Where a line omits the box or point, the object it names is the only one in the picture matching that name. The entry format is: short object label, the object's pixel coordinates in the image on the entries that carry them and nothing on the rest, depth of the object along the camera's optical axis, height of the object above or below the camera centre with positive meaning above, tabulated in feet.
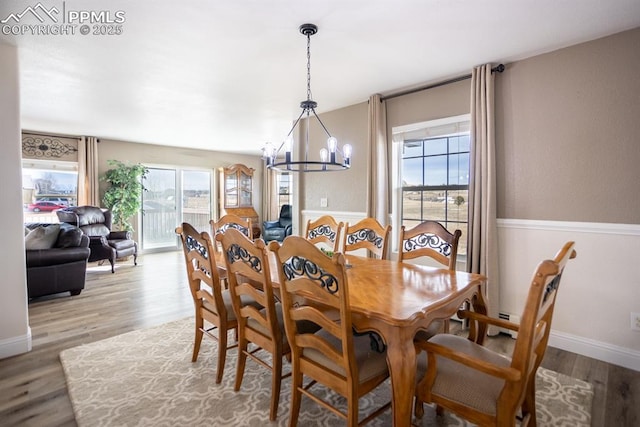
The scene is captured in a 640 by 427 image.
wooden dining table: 4.33 -1.44
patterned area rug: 5.92 -3.82
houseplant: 20.75 +1.12
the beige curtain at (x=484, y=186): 9.55 +0.62
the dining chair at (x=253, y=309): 5.73 -1.92
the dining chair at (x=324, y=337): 4.57 -2.04
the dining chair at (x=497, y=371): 3.71 -2.26
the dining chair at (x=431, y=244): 7.45 -0.90
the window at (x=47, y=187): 19.31 +1.32
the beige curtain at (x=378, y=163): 12.34 +1.69
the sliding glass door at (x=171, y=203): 23.82 +0.40
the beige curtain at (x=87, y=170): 20.18 +2.43
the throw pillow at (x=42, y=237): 12.70 -1.14
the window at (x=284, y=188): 27.94 +1.72
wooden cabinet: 25.67 +1.29
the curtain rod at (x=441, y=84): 9.62 +4.15
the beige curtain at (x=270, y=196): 27.94 +1.04
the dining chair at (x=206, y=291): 6.81 -1.86
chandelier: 7.64 +1.60
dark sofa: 12.25 -2.18
